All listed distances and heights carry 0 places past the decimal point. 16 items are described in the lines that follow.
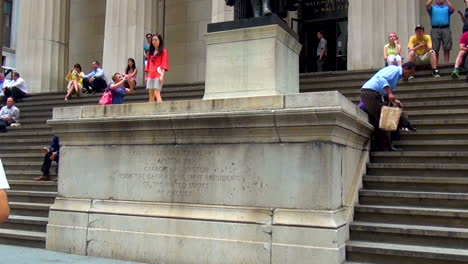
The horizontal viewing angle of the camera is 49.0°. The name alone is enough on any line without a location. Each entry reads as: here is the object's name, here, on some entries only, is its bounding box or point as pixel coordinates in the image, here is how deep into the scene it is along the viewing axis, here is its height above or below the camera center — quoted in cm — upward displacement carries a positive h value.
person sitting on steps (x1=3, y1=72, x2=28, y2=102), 1816 +260
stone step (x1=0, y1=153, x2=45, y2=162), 1198 +16
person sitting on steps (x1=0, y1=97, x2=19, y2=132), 1499 +143
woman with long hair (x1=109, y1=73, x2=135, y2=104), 1162 +172
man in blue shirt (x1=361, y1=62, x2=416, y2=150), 804 +112
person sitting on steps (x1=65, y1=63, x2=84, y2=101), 1670 +273
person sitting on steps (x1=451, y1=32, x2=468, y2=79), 1073 +244
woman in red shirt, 1038 +199
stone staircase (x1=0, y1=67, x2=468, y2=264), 613 -33
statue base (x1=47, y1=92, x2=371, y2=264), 607 -17
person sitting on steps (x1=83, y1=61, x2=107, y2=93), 1759 +287
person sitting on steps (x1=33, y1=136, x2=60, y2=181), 1051 +11
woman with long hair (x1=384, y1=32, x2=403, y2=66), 1274 +306
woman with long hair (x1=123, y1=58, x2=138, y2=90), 1637 +316
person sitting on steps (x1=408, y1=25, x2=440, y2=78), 1193 +288
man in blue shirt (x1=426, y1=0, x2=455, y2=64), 1315 +377
